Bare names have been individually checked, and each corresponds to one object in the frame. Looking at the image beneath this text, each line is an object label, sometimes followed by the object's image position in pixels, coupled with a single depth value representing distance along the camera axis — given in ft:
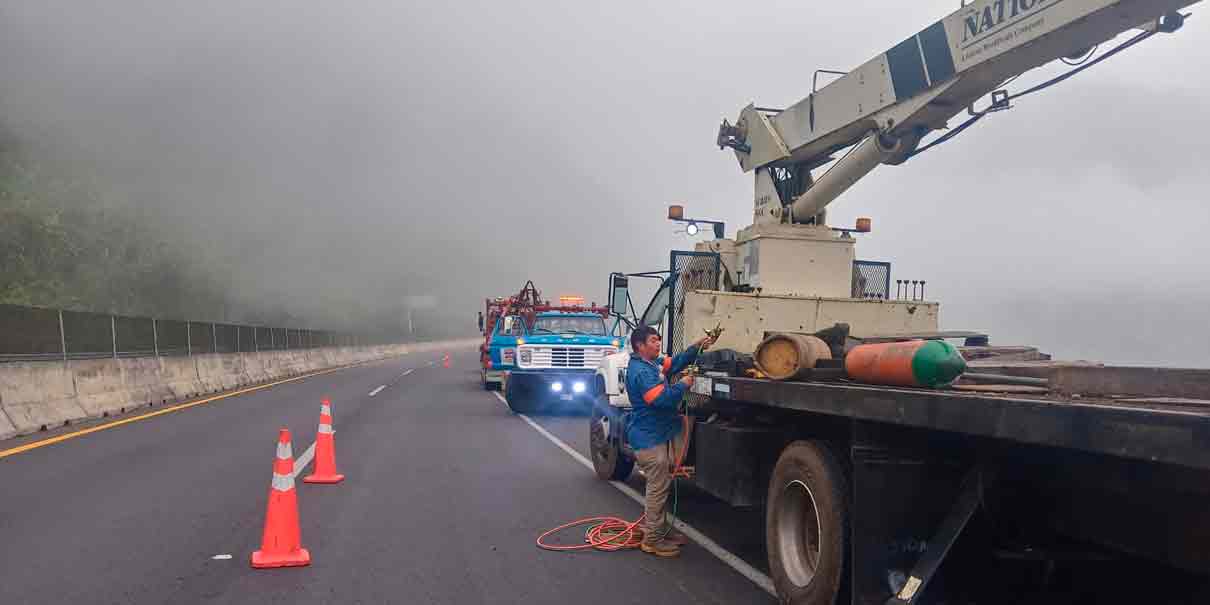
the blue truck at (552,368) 52.75
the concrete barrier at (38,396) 40.11
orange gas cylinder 12.84
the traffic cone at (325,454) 29.35
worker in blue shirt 20.57
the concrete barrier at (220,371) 69.31
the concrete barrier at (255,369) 81.82
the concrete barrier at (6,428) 38.63
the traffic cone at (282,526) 19.08
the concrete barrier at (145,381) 54.44
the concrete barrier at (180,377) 61.03
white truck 9.83
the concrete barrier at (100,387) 47.96
